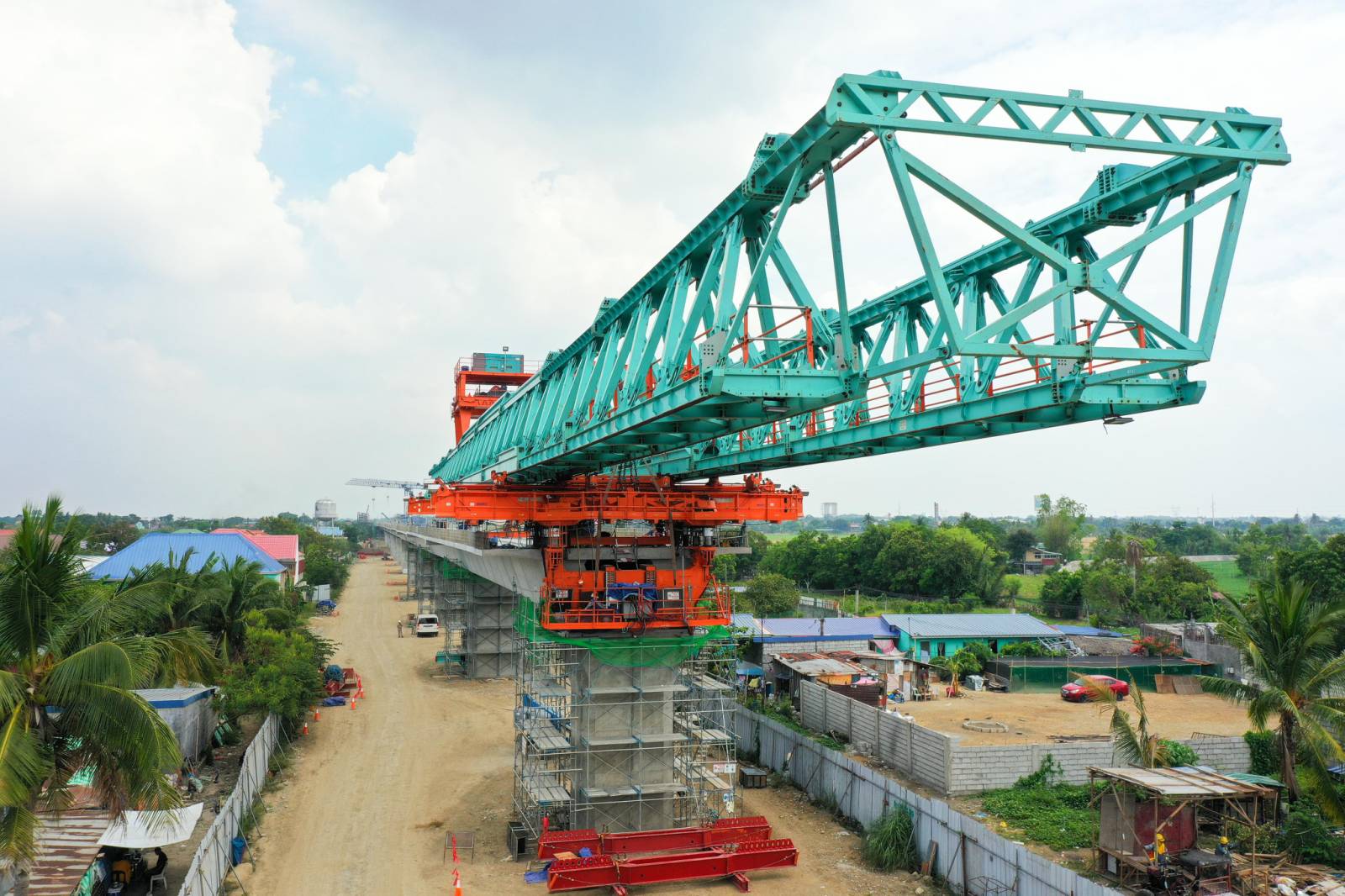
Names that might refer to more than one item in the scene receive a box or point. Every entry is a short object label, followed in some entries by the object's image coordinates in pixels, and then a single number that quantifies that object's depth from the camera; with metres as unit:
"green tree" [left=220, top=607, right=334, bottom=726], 27.18
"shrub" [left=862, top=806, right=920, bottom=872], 19.05
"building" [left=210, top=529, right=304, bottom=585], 75.25
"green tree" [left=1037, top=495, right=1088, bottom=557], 129.75
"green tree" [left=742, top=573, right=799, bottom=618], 62.47
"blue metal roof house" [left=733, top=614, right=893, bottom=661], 40.34
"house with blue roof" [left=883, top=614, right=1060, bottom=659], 46.38
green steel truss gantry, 10.62
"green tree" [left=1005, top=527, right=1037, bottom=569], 116.62
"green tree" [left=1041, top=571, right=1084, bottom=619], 67.69
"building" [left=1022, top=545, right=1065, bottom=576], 115.75
